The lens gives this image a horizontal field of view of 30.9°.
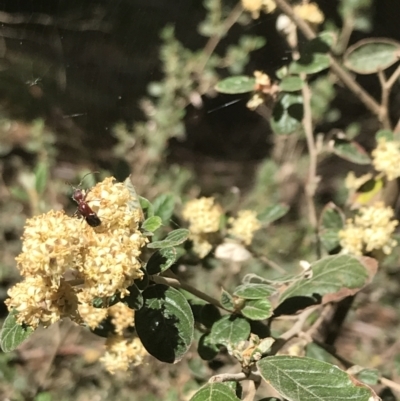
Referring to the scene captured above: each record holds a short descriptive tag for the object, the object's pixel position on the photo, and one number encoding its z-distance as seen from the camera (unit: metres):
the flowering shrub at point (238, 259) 0.18
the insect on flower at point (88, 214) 0.19
